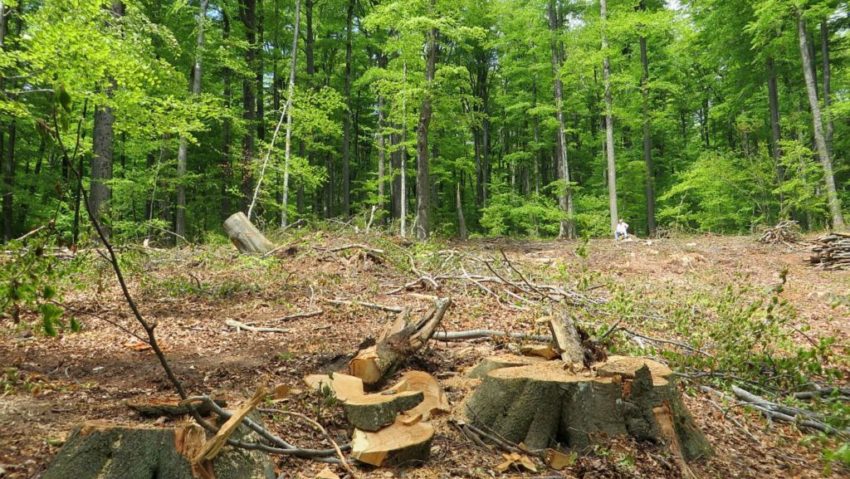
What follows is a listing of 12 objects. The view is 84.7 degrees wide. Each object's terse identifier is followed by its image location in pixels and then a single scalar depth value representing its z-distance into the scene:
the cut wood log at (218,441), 2.29
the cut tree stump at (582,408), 3.16
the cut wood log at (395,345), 4.00
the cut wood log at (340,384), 3.43
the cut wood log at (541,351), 4.00
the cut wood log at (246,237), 9.92
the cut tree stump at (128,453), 2.21
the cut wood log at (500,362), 3.77
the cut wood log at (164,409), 2.79
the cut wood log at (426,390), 3.41
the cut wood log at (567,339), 3.69
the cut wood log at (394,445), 2.78
